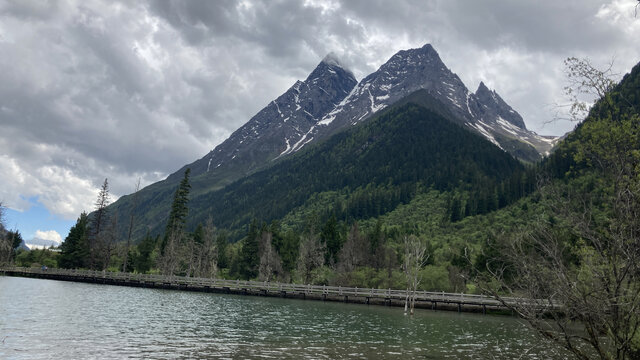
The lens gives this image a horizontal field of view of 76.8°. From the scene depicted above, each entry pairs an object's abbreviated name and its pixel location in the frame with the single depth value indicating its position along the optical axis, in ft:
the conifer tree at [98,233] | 294.87
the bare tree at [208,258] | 276.55
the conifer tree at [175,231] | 278.26
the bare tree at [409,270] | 179.44
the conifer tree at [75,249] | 298.97
